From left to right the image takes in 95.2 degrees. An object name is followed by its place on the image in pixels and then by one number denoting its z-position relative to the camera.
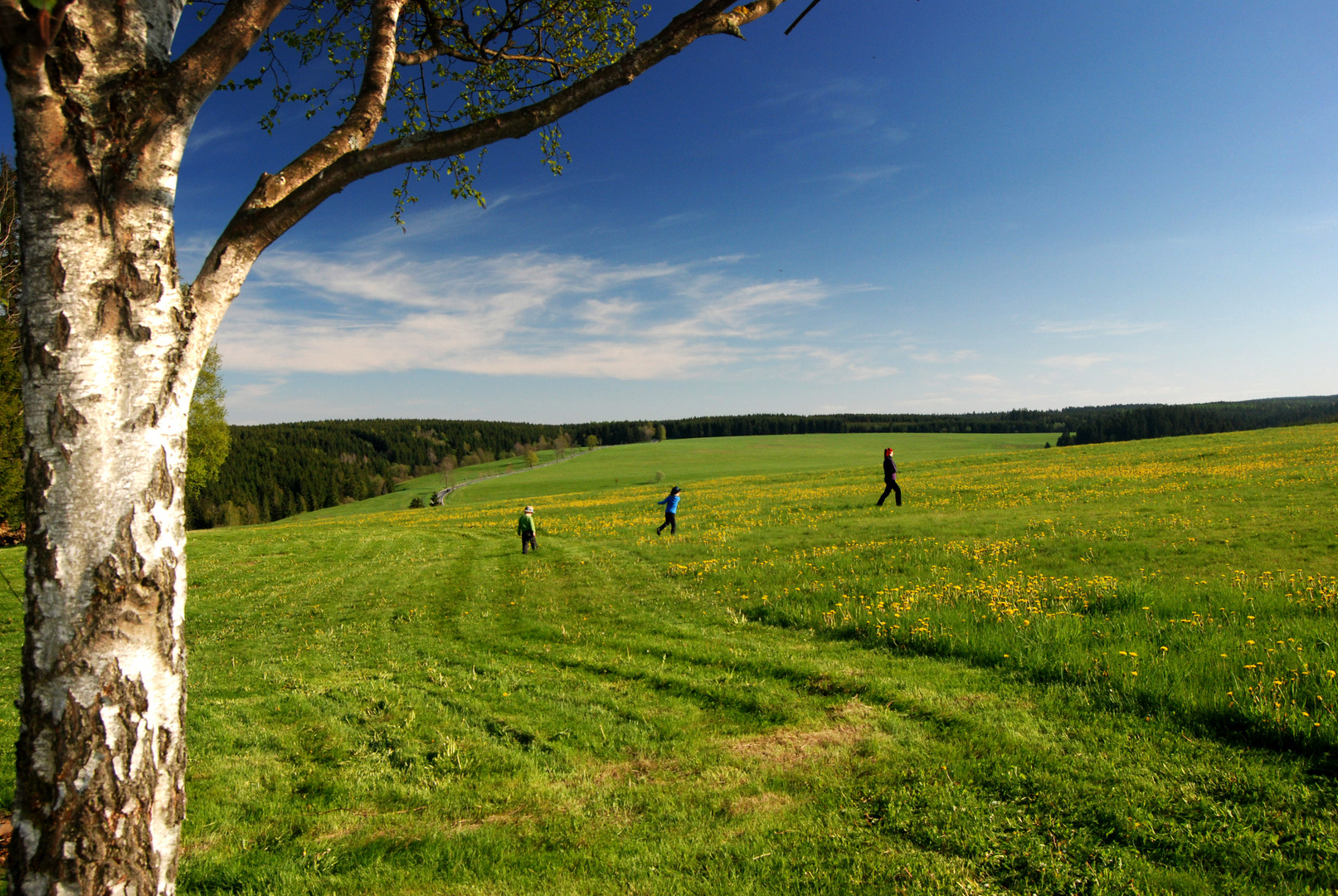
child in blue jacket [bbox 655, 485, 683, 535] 23.89
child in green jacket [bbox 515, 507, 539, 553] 22.45
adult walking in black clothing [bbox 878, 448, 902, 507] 24.05
